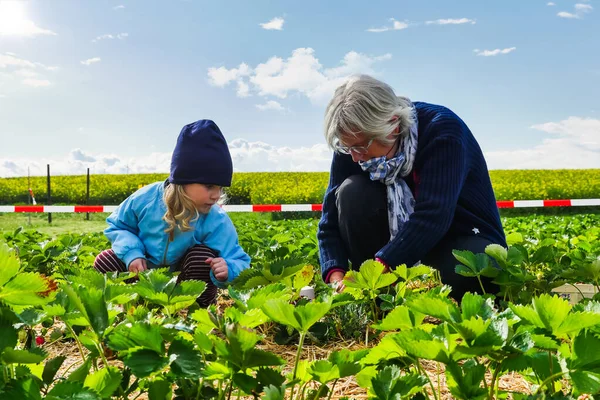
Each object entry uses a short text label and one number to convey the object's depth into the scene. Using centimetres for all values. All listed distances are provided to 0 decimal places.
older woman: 257
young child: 287
